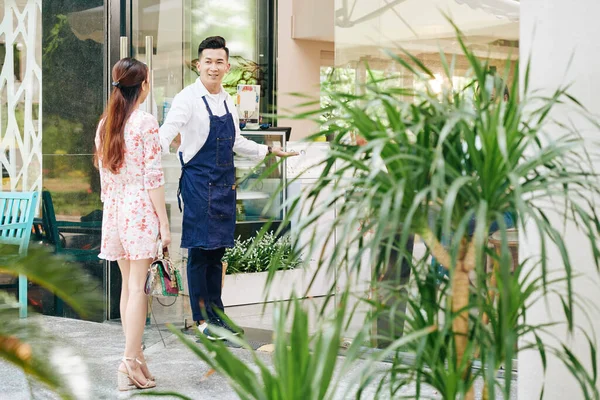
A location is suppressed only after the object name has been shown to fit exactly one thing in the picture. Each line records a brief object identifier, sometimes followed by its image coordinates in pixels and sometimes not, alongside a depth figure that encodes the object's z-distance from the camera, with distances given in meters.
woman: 4.56
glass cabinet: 7.49
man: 5.59
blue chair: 6.68
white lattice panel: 6.95
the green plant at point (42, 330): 1.89
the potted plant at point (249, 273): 7.25
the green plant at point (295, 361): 1.86
